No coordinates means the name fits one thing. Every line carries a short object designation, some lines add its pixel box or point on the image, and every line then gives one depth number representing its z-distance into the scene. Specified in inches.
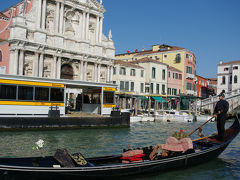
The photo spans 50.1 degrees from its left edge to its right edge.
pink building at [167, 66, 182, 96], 1806.1
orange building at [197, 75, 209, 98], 2315.5
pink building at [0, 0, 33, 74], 1045.2
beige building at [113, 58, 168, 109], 1492.4
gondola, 236.4
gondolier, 408.8
